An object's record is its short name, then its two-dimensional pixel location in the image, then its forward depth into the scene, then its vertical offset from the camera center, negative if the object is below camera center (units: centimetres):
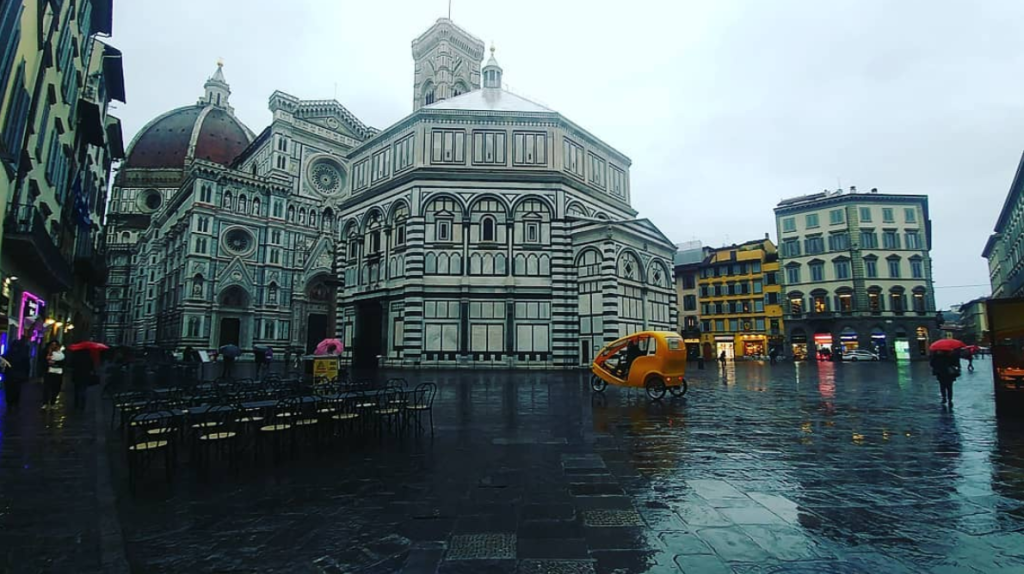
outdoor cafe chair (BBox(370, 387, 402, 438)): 828 -115
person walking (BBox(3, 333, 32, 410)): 1179 -63
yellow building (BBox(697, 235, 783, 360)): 5525 +462
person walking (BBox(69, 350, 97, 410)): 1190 -71
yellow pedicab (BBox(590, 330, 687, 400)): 1343 -61
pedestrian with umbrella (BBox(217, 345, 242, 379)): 1959 -42
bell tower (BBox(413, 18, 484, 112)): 6144 +3599
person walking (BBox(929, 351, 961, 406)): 1175 -71
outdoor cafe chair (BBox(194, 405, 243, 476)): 607 -126
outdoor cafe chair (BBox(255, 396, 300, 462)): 637 -129
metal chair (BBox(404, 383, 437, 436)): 815 -154
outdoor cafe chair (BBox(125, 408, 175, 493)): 519 -114
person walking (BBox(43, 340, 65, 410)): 1206 -76
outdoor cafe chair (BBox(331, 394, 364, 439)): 839 -122
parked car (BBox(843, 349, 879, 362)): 4593 -148
